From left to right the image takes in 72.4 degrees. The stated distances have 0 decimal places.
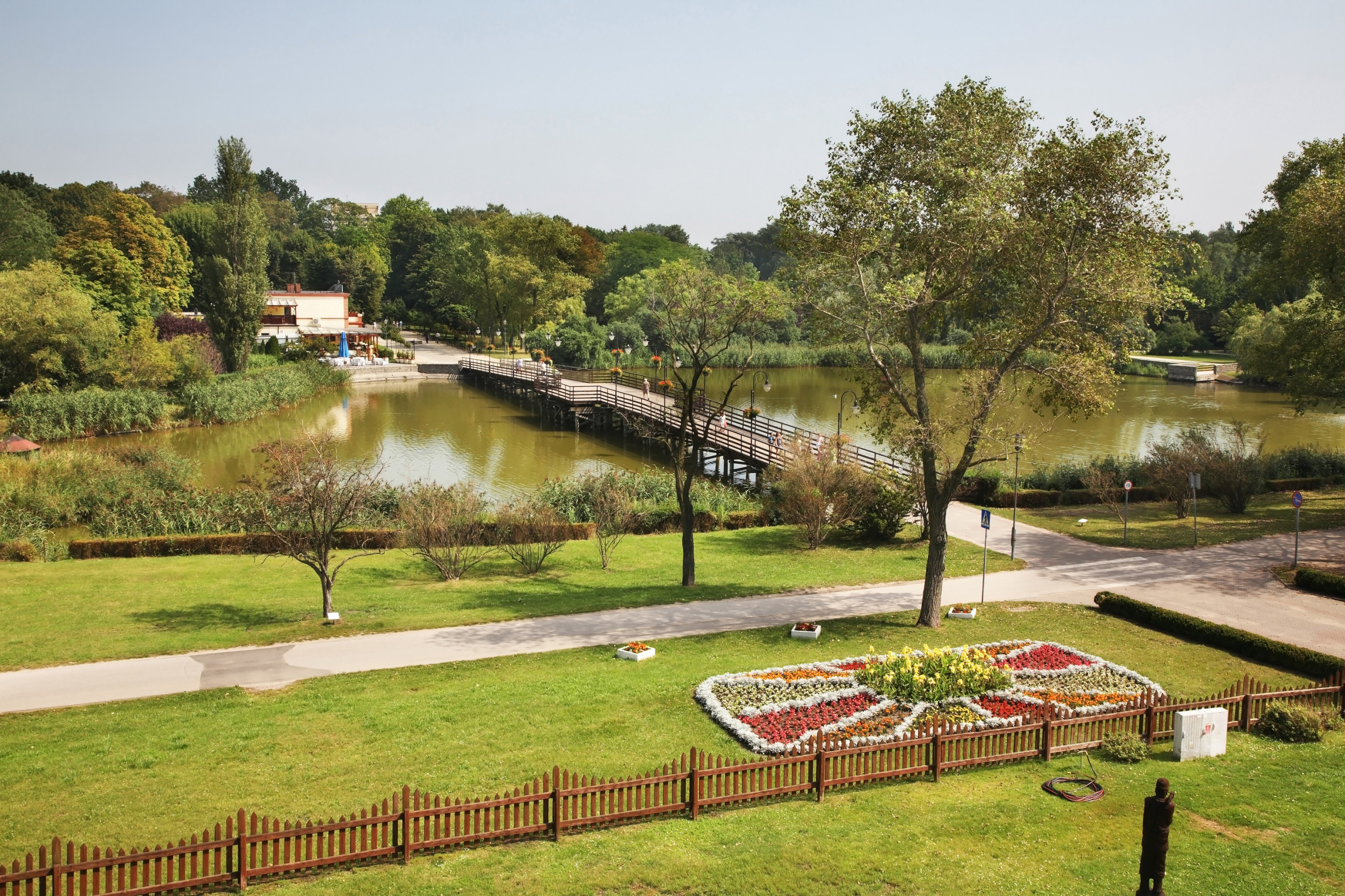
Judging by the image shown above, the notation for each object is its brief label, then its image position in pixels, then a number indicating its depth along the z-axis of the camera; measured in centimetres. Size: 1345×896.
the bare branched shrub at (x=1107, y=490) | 3070
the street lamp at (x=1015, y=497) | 1984
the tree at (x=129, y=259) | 6456
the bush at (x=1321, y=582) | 2083
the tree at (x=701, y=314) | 2088
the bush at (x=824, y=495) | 2602
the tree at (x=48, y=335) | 4944
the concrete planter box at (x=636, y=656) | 1648
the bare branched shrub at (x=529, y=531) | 2469
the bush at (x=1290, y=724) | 1262
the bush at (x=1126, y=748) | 1205
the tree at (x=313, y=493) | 1845
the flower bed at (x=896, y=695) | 1313
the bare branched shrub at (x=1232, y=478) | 3017
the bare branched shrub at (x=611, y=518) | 2517
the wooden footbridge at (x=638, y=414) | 3575
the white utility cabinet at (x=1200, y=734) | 1204
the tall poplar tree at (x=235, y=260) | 5822
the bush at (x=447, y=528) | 2291
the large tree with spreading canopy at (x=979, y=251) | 1694
